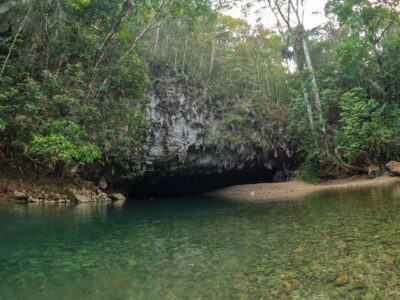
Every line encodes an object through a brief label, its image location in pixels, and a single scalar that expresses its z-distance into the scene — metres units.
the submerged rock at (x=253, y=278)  2.55
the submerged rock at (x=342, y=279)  2.39
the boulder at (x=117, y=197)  15.46
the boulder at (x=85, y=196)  12.73
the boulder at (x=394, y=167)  14.91
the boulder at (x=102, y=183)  17.01
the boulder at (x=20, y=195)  11.12
